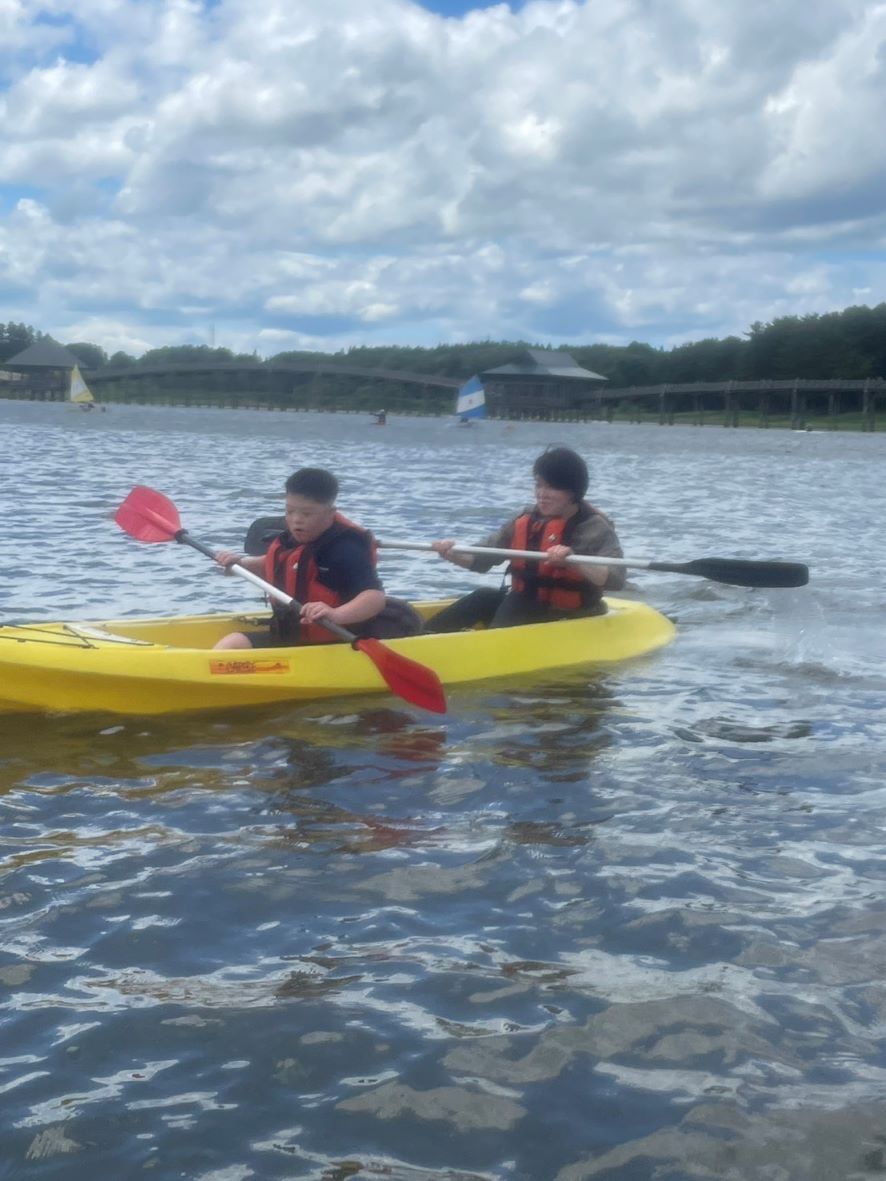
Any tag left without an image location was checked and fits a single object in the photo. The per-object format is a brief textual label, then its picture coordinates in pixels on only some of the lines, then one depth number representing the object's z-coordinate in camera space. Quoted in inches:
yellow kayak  248.7
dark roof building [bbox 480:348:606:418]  3821.4
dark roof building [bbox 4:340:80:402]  4549.7
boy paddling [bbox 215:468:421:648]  257.6
